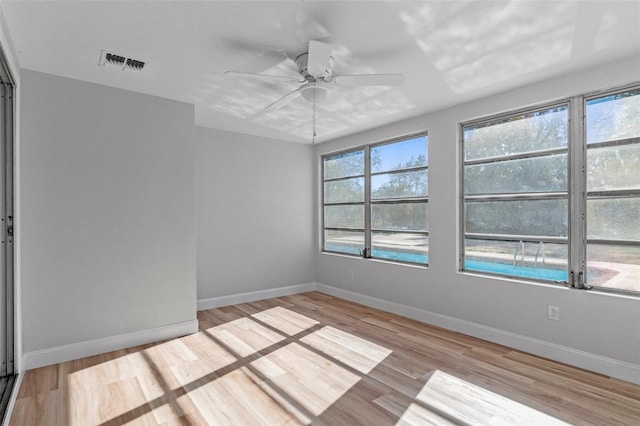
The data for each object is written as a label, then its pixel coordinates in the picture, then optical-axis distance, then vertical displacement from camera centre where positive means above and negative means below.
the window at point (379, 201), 4.28 +0.18
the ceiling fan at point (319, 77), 2.18 +1.03
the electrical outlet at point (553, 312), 2.95 -0.90
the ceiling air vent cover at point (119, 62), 2.58 +1.23
